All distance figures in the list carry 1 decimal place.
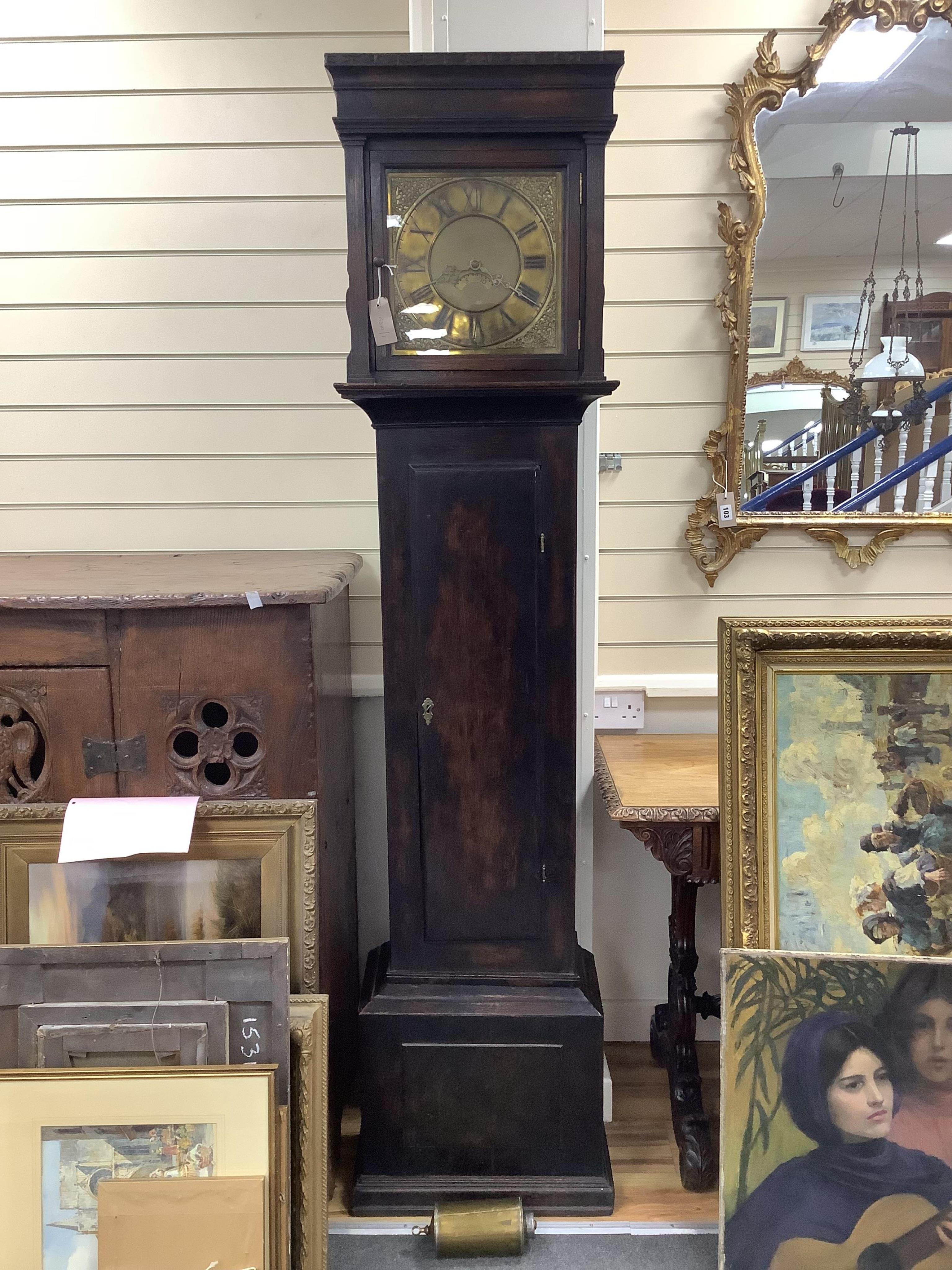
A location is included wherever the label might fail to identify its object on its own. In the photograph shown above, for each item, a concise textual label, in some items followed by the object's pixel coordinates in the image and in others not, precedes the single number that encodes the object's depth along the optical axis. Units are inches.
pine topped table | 69.2
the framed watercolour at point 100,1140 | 56.9
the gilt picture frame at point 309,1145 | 60.5
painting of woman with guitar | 58.7
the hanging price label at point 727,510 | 85.2
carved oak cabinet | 61.0
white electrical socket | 89.0
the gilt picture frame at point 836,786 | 60.5
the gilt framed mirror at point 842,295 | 79.7
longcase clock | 59.1
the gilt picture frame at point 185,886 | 63.1
